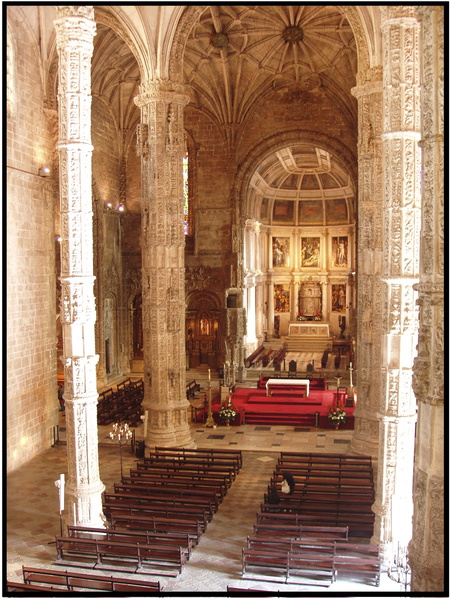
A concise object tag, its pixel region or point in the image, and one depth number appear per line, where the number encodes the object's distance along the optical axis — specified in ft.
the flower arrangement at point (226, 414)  80.38
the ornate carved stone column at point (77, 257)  42.32
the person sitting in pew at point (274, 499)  49.65
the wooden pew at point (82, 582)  36.01
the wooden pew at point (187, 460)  59.11
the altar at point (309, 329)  139.33
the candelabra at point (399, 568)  38.18
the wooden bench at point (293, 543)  41.14
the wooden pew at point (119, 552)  41.14
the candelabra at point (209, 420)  79.82
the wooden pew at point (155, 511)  47.96
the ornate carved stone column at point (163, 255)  65.36
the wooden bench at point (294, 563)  39.55
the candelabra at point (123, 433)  53.54
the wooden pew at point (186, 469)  57.11
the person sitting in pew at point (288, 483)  47.52
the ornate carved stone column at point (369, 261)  61.05
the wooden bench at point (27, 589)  34.96
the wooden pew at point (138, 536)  42.51
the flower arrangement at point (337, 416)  78.12
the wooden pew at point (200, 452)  61.11
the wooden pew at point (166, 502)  49.19
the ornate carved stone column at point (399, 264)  38.86
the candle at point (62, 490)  41.63
